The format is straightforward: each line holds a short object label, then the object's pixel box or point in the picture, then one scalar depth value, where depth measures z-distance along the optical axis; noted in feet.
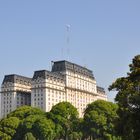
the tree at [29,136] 476.13
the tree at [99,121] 508.53
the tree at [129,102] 179.52
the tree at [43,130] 489.67
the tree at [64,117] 530.27
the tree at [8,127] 503.94
